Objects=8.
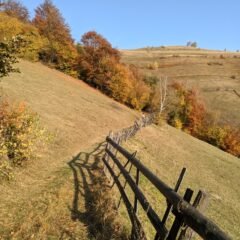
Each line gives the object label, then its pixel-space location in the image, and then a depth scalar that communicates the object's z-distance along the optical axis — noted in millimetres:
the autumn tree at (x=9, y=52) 7333
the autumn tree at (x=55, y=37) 46964
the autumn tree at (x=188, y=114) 49919
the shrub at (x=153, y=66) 83113
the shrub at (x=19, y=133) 10611
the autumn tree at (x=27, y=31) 40247
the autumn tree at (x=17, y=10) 57293
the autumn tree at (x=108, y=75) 46066
